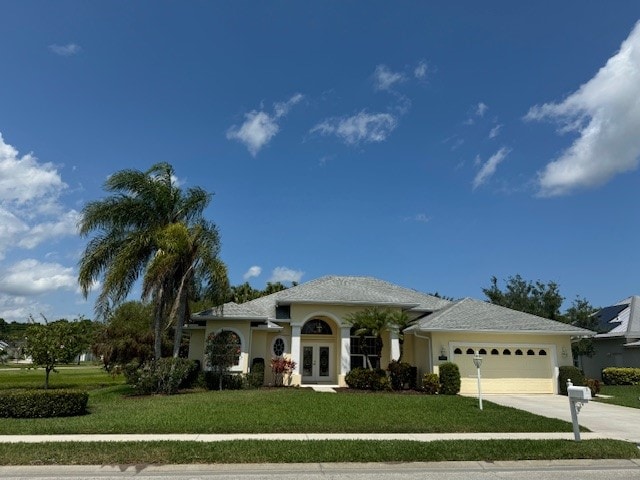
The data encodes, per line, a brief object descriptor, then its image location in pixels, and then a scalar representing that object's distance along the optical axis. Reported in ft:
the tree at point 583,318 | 96.25
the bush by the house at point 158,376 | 58.13
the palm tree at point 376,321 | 66.49
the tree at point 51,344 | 60.34
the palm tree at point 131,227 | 61.62
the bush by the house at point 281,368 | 69.72
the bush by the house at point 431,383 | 62.13
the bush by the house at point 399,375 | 66.80
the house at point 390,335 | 66.74
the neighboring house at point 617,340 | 88.48
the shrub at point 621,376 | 79.87
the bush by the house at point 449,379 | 61.57
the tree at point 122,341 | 95.14
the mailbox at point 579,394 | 28.07
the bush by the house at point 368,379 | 65.46
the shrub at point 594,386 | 62.13
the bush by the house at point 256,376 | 67.26
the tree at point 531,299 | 101.91
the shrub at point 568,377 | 63.98
